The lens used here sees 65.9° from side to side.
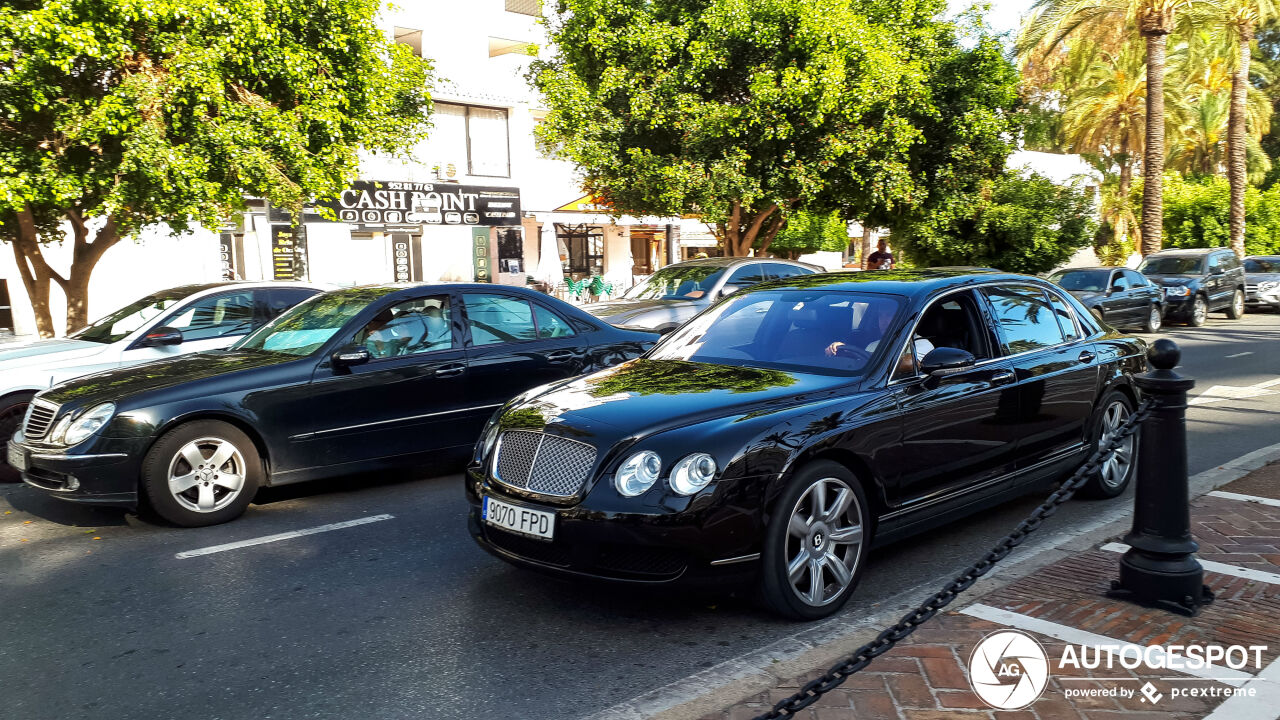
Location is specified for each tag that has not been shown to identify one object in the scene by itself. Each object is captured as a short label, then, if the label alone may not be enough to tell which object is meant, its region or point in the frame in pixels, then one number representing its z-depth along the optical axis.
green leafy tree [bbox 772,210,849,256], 35.31
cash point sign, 22.46
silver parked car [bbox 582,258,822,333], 11.91
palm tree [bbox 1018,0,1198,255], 24.41
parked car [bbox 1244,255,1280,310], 26.78
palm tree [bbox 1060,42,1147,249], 32.59
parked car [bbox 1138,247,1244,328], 21.94
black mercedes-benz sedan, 5.95
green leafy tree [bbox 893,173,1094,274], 21.16
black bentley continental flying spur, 4.03
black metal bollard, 4.15
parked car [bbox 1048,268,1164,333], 19.08
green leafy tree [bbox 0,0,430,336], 10.52
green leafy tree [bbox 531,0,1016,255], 16.56
